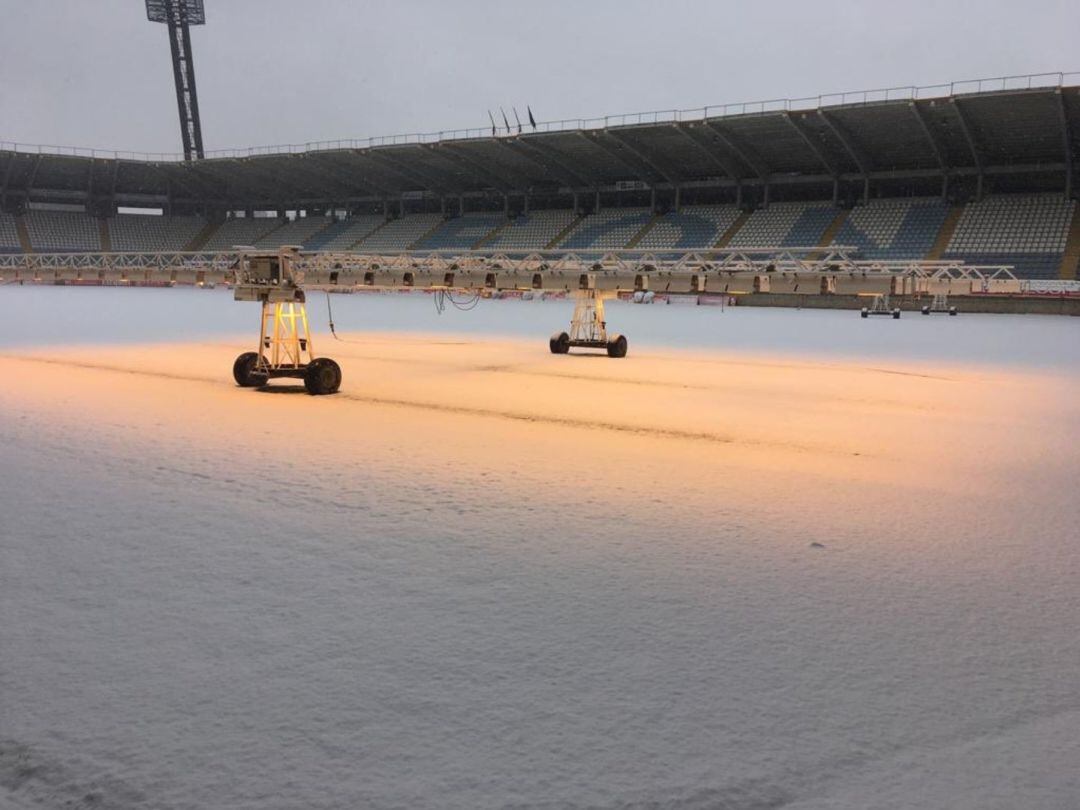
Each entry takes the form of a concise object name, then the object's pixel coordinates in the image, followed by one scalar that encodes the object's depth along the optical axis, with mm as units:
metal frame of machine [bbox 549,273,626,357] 24266
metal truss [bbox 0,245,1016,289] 19750
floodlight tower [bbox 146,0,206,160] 88062
